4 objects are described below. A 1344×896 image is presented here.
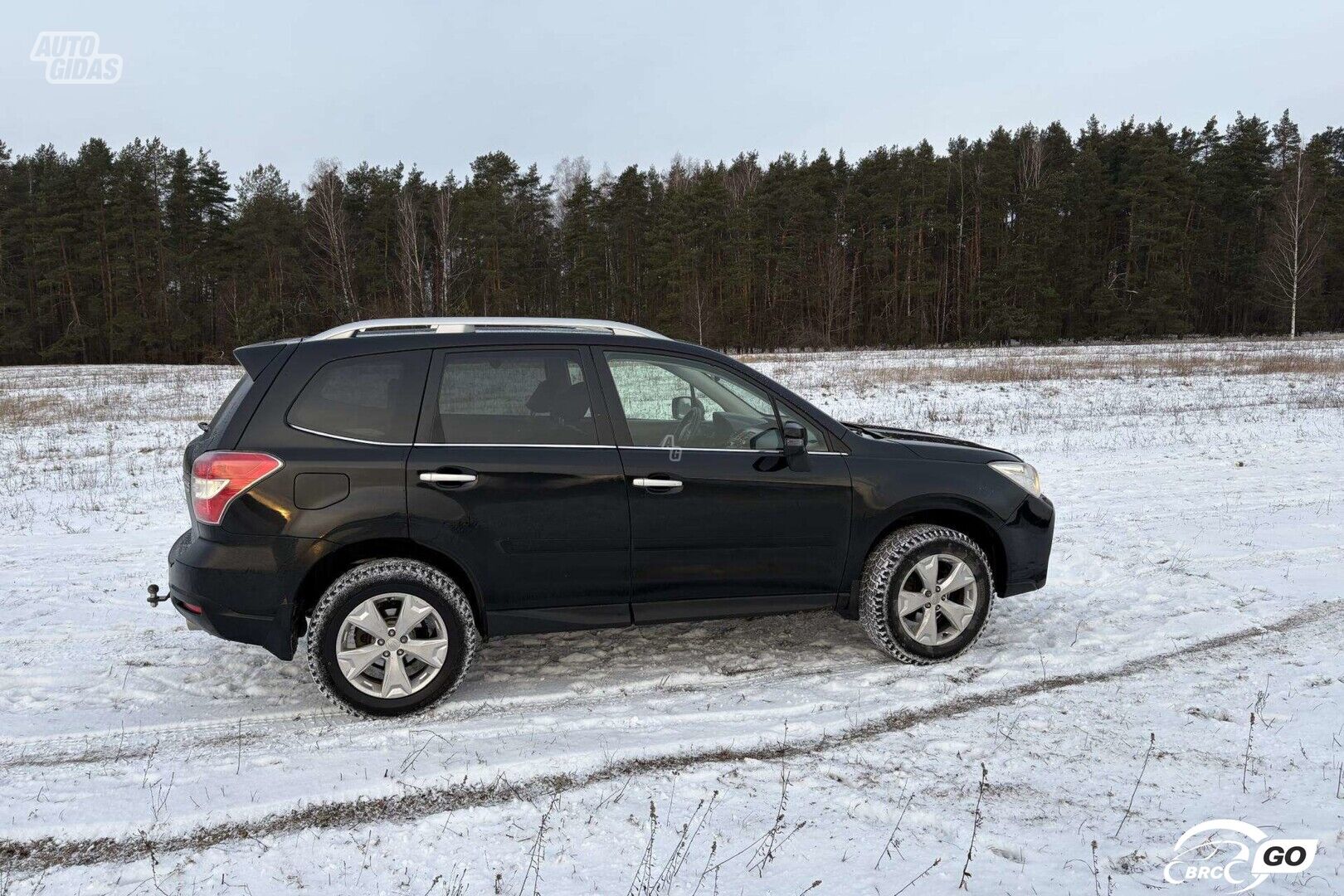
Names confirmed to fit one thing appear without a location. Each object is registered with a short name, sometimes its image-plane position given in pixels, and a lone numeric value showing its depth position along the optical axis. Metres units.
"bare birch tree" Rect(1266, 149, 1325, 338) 48.34
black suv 3.94
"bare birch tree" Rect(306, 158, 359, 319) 44.19
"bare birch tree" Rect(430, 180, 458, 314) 43.97
